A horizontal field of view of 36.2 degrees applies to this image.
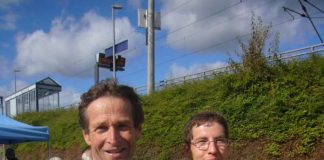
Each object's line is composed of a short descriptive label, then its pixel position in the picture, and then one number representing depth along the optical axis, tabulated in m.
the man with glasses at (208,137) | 2.29
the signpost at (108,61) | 27.50
